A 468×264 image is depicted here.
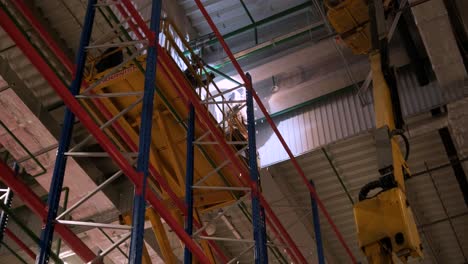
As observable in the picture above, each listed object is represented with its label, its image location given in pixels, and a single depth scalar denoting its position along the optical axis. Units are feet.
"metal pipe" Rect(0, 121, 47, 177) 43.52
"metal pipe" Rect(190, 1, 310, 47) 57.06
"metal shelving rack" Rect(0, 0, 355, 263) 25.73
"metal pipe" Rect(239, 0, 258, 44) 57.62
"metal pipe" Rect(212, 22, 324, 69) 55.01
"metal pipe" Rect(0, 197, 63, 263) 24.38
